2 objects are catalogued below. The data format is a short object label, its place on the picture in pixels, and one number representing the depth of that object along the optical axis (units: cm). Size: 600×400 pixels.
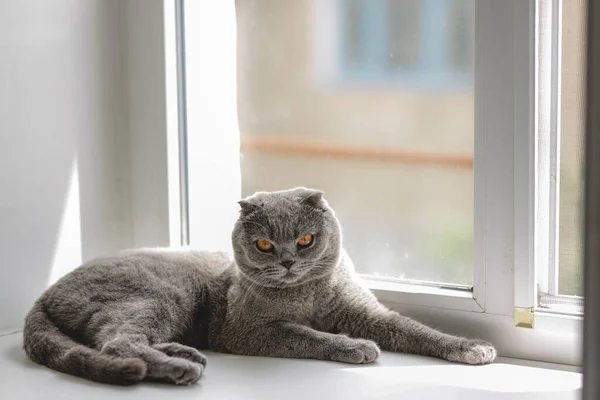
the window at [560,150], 141
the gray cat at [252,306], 142
